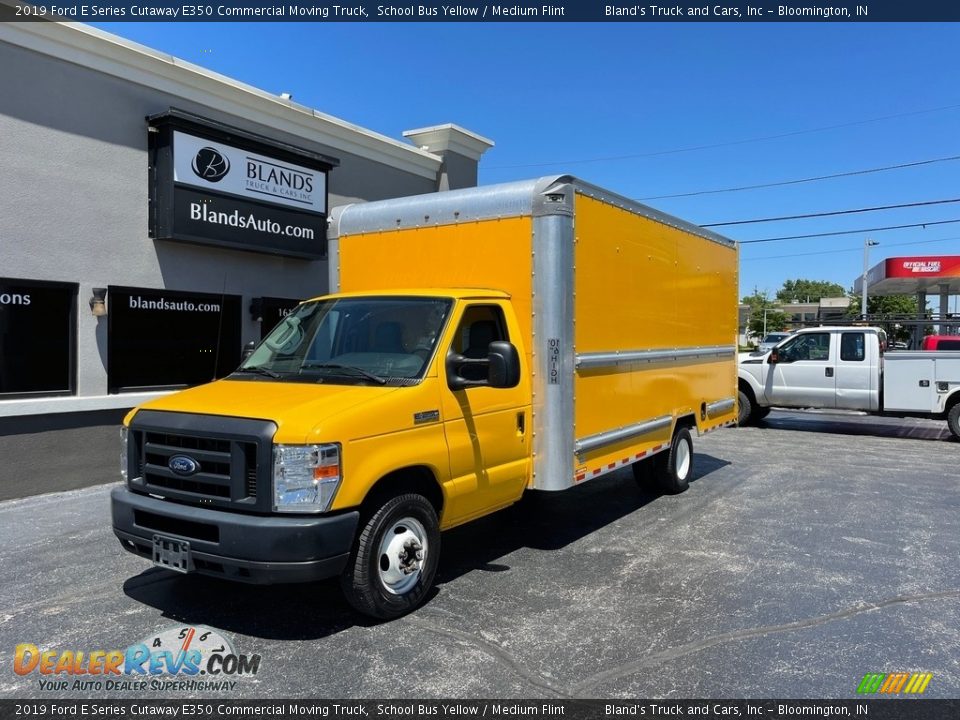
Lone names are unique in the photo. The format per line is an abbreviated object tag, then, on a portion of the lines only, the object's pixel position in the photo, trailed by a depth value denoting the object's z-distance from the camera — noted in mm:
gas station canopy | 27219
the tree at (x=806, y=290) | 120375
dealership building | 8227
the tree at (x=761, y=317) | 101612
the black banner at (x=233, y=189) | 9422
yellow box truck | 4207
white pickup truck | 13203
